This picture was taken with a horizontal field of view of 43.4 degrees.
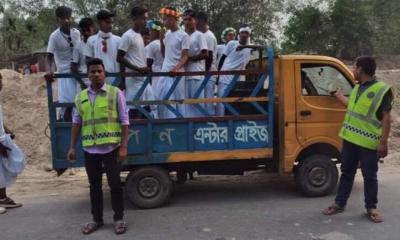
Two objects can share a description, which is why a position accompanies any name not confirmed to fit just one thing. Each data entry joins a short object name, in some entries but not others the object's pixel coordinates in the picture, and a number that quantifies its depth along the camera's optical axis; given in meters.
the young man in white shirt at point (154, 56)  6.84
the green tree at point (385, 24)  23.45
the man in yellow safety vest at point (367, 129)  5.09
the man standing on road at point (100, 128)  4.86
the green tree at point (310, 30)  23.64
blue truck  5.80
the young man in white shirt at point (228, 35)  7.91
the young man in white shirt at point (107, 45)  6.08
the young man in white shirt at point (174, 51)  6.08
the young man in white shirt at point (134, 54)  5.91
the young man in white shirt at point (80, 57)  6.41
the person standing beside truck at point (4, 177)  5.95
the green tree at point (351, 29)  22.62
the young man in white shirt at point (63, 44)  6.27
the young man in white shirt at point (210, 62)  6.09
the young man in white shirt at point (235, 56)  6.29
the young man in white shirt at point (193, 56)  6.17
